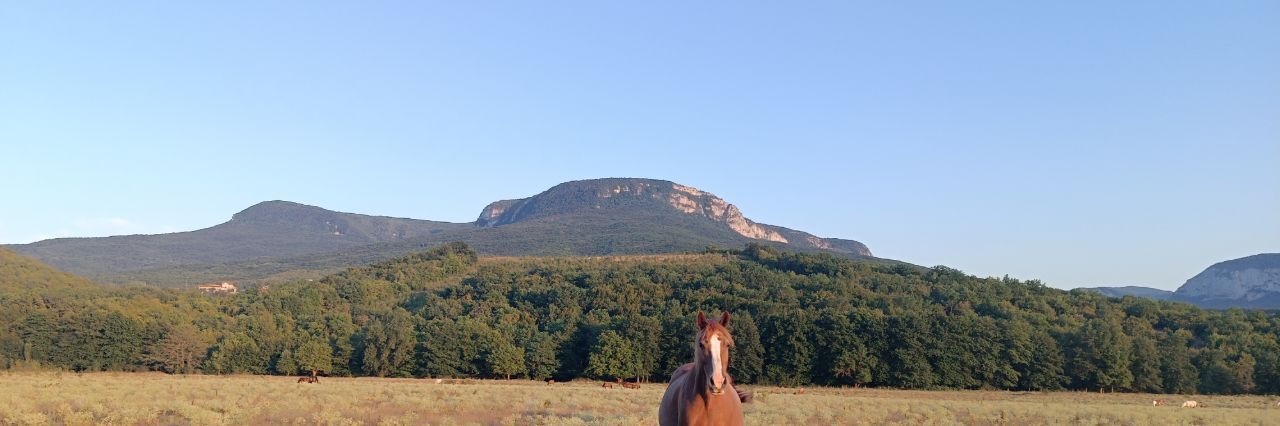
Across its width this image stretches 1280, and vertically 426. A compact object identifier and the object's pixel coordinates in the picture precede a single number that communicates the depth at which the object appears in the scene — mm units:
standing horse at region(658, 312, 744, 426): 7965
